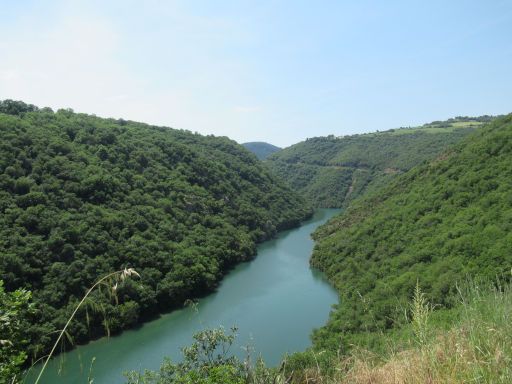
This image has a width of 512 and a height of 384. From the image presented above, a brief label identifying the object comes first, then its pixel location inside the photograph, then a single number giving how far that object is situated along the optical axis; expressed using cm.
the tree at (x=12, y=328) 439
